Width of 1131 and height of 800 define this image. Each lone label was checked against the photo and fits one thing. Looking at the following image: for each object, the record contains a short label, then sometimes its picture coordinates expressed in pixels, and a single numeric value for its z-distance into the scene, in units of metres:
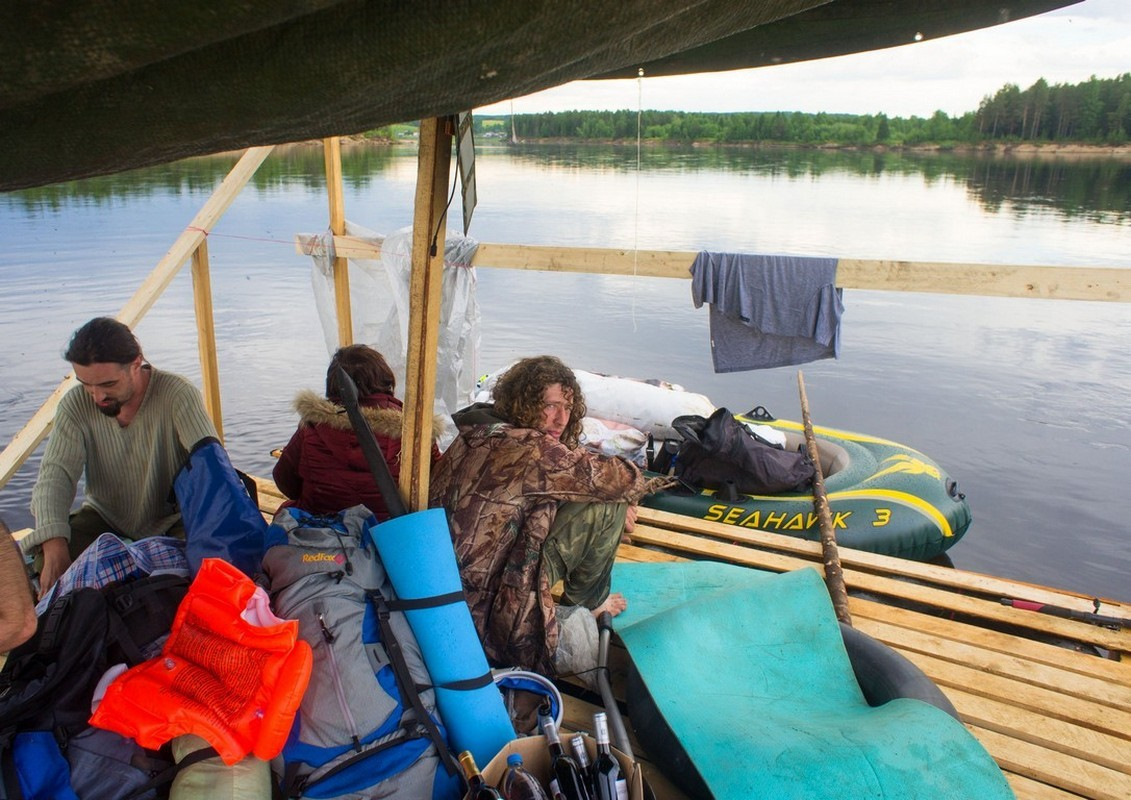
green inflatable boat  4.39
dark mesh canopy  0.65
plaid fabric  1.83
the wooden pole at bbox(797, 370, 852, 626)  3.09
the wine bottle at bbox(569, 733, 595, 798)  1.65
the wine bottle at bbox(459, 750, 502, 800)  1.57
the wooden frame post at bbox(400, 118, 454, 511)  2.00
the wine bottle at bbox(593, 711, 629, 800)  1.62
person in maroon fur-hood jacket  2.45
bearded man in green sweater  2.34
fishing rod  3.08
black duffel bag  4.75
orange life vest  1.55
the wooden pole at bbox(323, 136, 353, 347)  4.40
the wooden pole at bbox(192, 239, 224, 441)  3.90
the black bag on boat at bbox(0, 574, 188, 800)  1.50
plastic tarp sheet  4.74
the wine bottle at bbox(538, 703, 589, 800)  1.63
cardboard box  1.64
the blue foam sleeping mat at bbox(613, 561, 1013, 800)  1.87
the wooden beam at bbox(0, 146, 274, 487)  3.22
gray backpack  1.69
